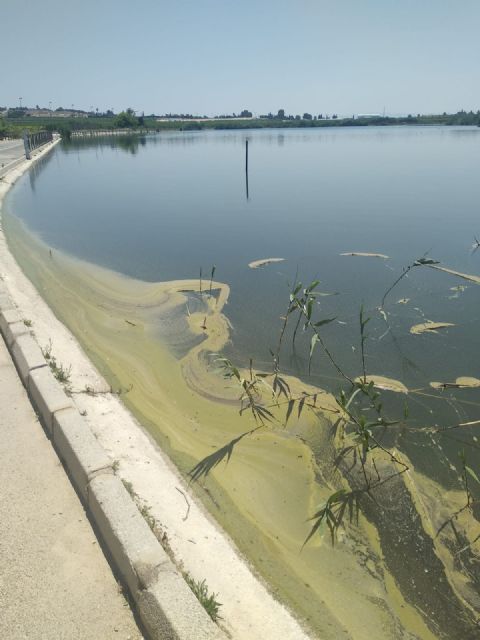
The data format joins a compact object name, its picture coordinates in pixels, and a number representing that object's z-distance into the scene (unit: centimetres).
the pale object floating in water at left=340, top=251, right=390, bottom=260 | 909
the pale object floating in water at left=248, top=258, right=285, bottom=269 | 857
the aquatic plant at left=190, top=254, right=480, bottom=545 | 313
